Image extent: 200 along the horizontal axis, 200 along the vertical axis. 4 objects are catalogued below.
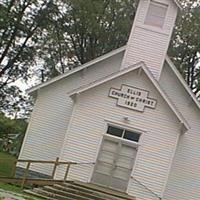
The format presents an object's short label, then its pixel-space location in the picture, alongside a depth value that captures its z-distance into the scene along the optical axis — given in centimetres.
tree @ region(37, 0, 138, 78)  3130
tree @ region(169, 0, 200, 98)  3253
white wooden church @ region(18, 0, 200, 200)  2098
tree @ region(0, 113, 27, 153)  4650
